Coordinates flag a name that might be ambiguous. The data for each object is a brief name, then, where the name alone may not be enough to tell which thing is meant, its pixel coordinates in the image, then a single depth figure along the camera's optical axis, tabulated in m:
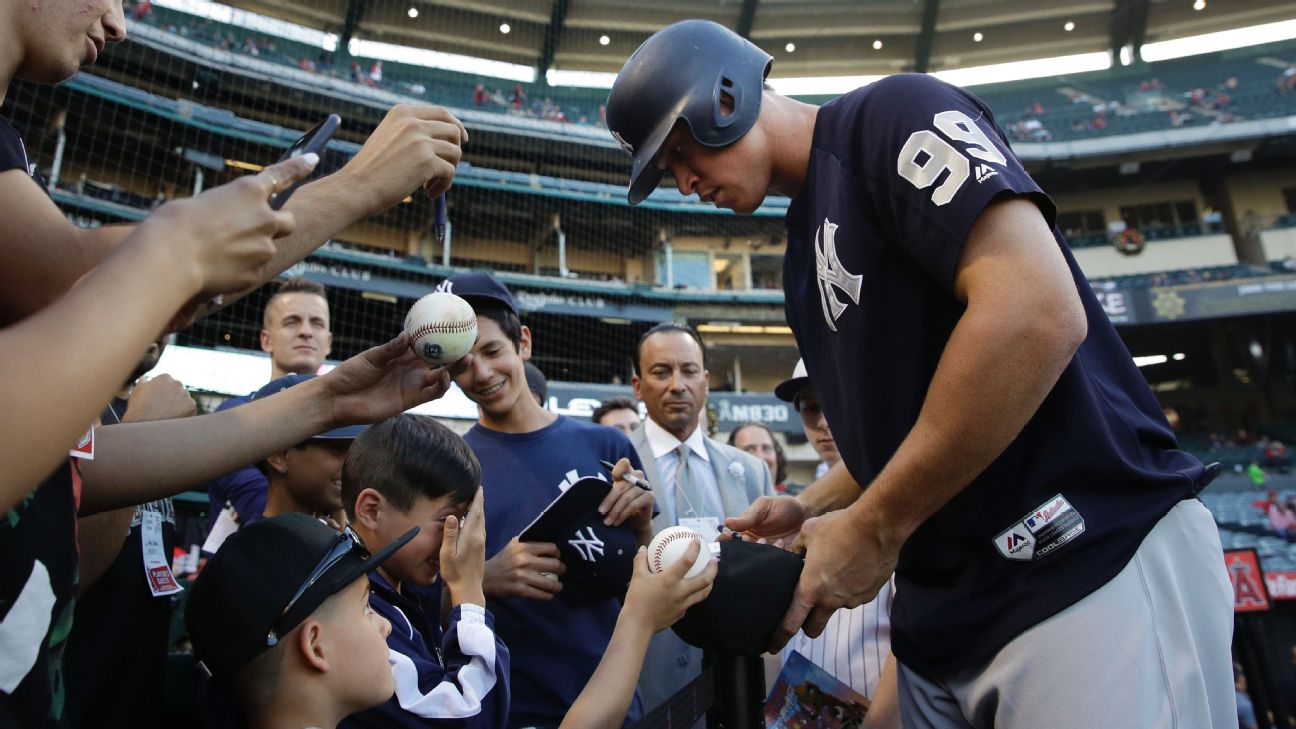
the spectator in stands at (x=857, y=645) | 2.66
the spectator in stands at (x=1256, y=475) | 20.09
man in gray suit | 4.02
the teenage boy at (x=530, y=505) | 2.26
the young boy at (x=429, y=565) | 1.67
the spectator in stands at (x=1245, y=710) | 6.79
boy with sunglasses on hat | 1.46
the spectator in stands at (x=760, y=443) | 6.50
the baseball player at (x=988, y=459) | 1.22
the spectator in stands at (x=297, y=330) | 4.43
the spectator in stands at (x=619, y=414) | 5.86
